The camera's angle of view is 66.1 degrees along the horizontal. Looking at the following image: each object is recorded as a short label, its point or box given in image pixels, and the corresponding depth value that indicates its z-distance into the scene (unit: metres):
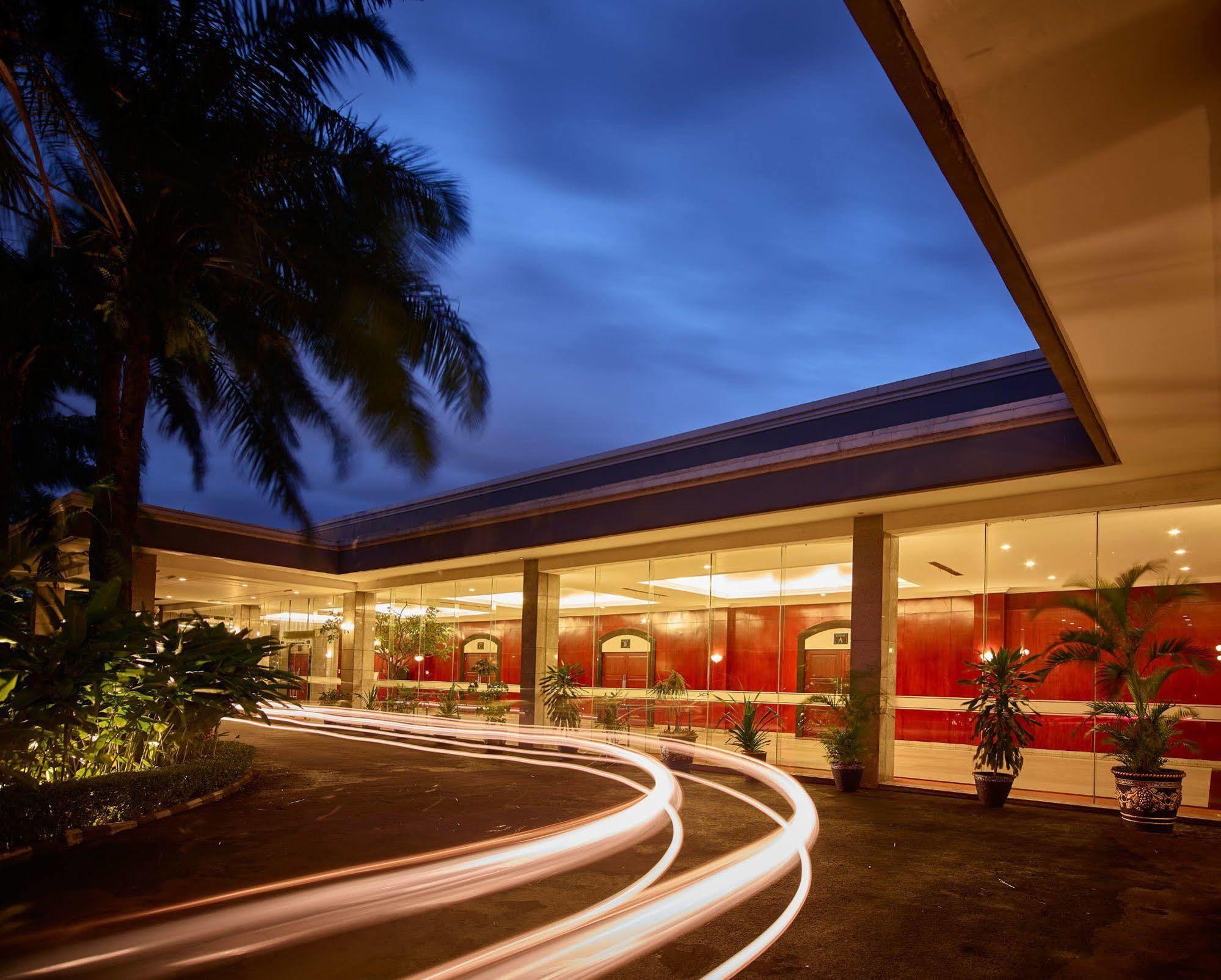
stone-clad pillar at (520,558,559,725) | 20.53
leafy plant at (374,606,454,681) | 24.75
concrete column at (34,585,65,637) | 9.89
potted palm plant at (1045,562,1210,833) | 10.56
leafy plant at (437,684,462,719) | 22.17
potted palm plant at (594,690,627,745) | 18.53
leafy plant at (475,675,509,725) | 20.75
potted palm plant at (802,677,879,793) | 13.48
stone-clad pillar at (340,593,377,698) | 26.94
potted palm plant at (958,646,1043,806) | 12.21
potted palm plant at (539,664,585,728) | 18.97
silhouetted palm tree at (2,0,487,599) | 9.62
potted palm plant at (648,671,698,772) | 17.41
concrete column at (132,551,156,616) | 21.19
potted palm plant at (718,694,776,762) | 15.32
